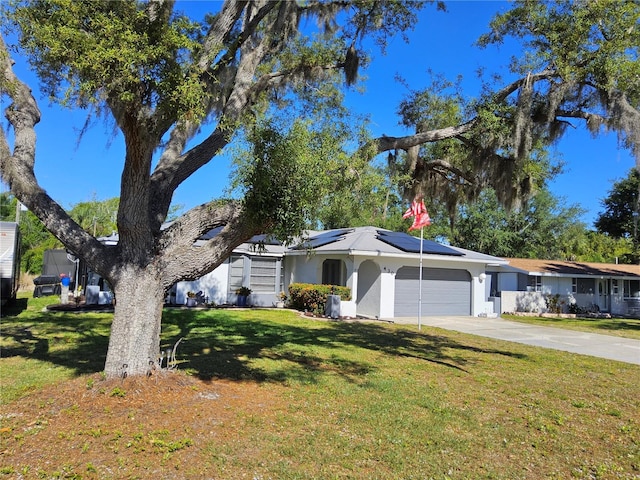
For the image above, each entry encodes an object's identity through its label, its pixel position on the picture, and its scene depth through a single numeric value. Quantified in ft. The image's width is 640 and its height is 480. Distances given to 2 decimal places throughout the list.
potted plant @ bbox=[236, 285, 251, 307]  60.13
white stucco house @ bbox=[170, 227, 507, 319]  54.70
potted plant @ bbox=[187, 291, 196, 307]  57.06
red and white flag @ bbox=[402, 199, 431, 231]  44.03
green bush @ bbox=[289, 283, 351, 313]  53.83
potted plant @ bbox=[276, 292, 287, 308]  62.54
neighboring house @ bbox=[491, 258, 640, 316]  76.48
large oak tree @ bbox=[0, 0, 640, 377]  16.92
